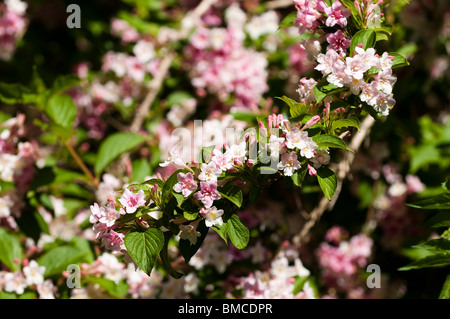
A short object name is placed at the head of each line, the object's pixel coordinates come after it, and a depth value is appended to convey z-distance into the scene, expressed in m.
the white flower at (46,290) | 1.26
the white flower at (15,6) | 1.60
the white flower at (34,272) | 1.27
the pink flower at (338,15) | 1.12
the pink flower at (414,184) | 1.54
